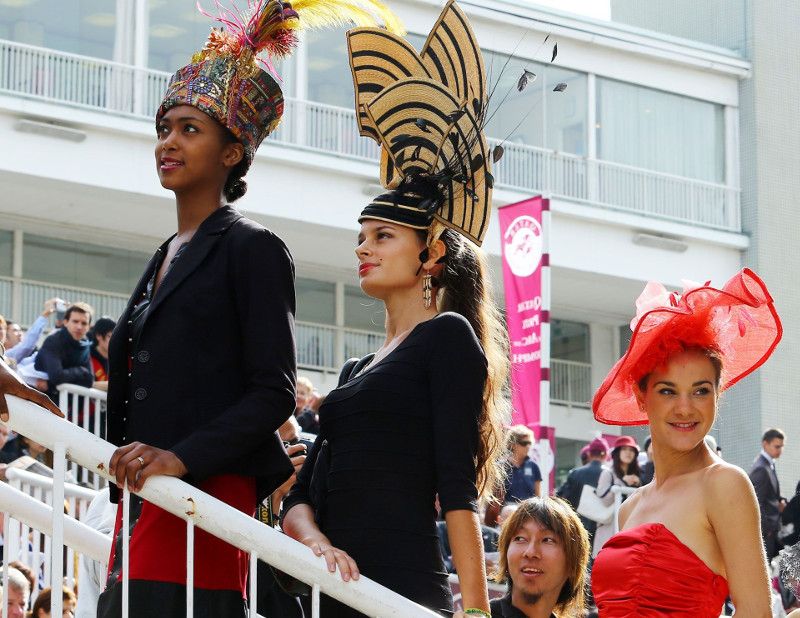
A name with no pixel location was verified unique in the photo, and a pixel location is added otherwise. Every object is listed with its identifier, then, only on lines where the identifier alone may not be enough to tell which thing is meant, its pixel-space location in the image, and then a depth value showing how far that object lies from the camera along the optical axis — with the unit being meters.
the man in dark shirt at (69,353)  13.83
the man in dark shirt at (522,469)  15.41
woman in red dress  5.48
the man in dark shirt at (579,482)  15.17
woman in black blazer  4.92
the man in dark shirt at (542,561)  7.47
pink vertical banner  18.05
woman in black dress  5.14
